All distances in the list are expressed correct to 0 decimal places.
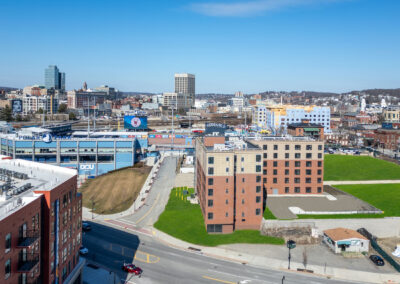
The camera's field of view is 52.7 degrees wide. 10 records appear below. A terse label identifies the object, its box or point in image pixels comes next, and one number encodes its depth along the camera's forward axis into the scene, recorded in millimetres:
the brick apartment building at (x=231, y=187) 60000
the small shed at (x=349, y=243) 55156
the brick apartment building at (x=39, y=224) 27125
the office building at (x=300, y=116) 177250
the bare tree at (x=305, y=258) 51019
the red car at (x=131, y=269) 47094
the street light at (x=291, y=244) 51894
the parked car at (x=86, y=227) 61059
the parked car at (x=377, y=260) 51878
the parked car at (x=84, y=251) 51938
